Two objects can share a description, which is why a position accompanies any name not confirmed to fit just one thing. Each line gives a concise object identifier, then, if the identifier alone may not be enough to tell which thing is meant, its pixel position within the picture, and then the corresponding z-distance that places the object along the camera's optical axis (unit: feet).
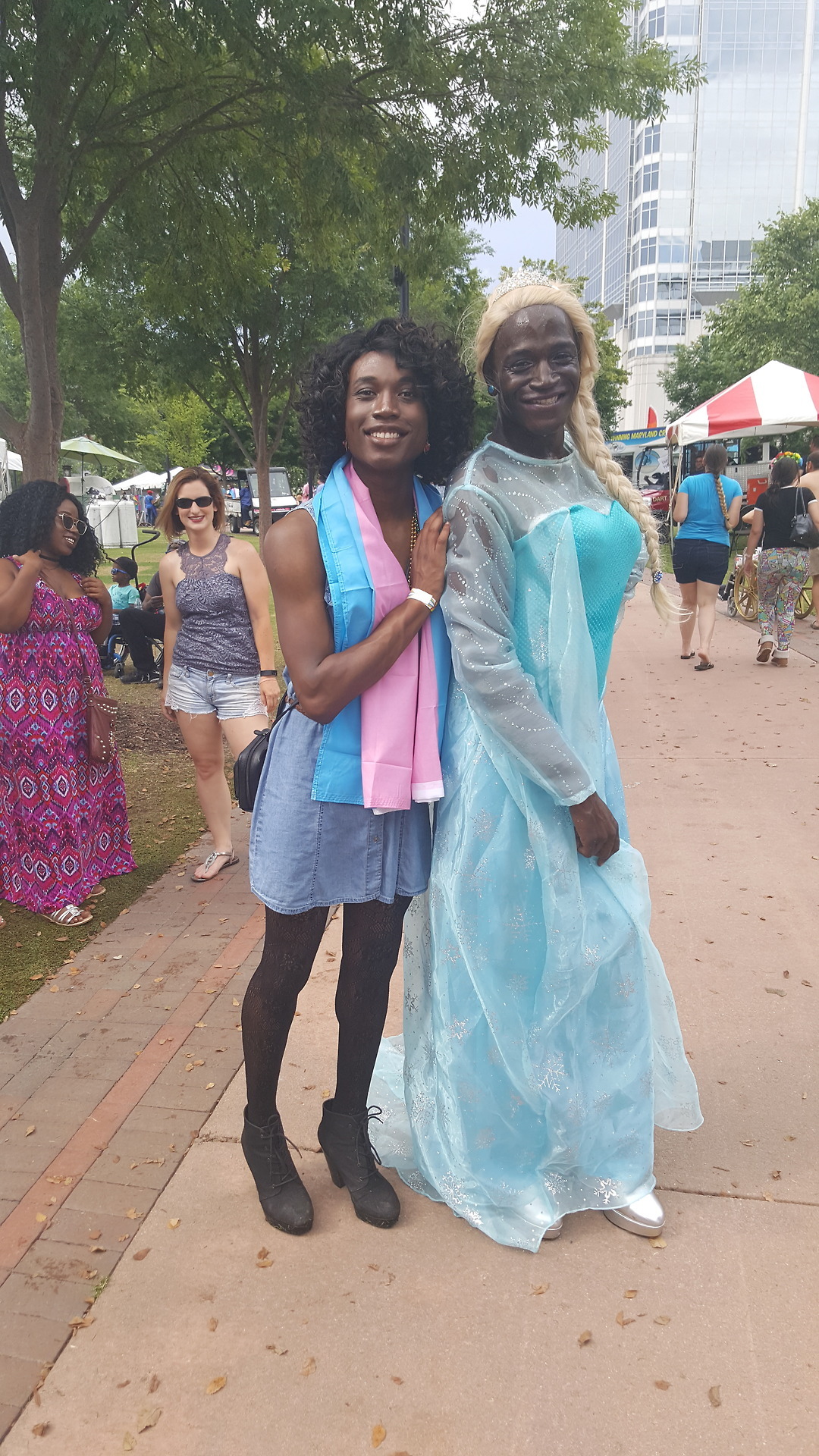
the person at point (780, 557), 31.09
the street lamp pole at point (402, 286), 33.12
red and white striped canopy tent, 39.70
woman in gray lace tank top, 15.44
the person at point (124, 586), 38.73
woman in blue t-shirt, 30.45
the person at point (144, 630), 35.37
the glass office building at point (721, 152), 276.82
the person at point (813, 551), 33.71
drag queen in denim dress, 7.00
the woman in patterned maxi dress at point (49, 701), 14.05
